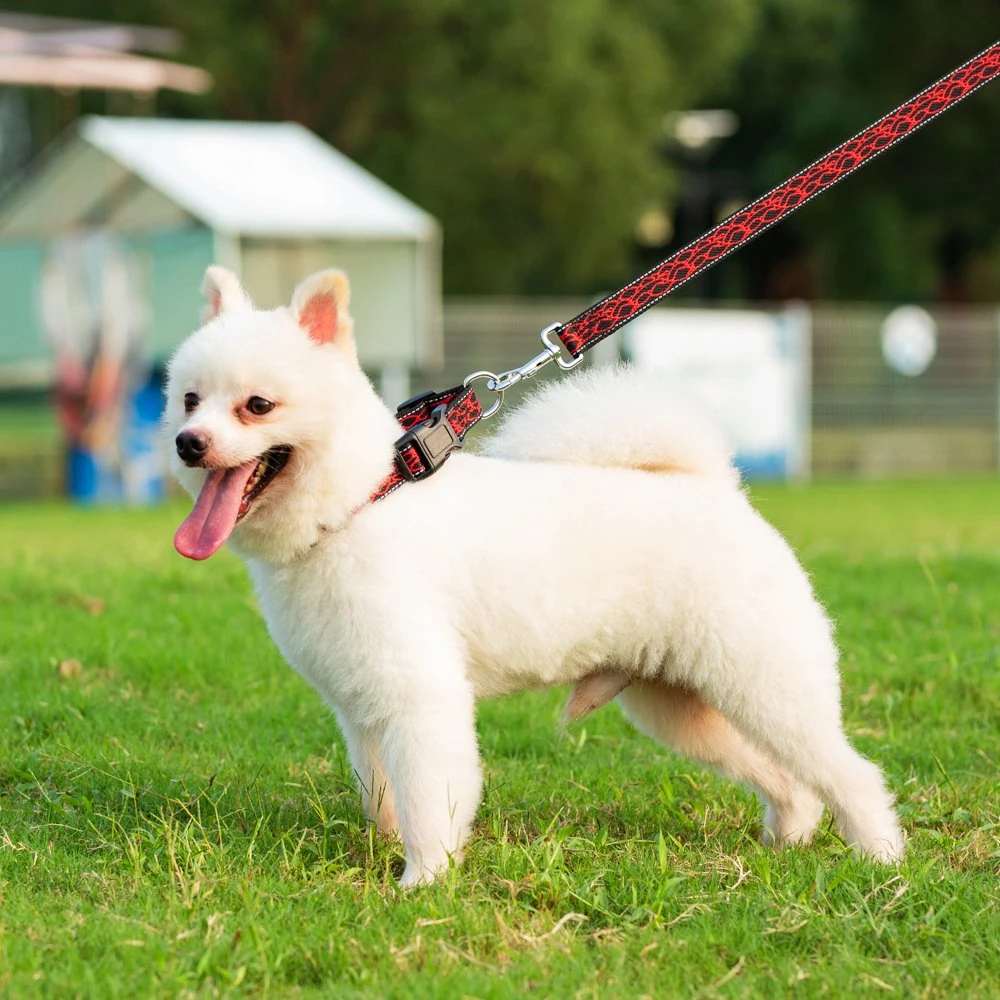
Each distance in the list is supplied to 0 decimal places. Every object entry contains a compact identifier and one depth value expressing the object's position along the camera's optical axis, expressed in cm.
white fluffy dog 334
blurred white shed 1547
